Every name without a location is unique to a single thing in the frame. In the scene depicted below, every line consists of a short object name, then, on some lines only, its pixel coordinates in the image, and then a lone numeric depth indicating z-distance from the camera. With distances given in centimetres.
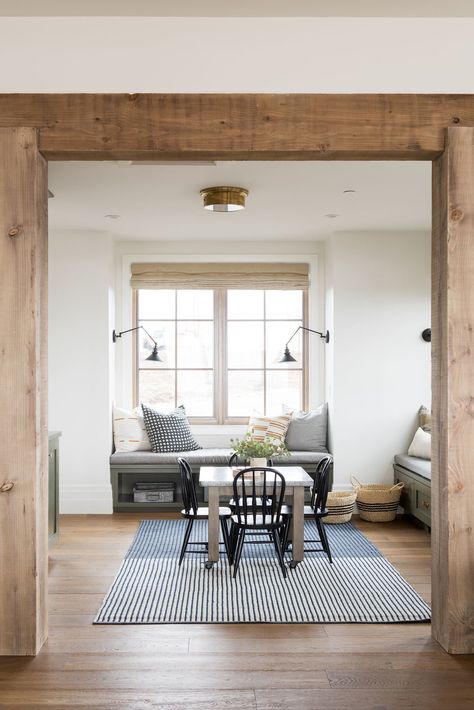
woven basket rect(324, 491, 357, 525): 664
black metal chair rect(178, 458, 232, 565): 518
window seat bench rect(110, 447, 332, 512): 707
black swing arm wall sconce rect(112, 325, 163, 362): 760
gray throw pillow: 734
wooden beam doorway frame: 351
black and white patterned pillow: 726
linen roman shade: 771
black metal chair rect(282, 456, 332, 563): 518
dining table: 505
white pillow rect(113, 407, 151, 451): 733
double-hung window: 787
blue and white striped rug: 415
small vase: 537
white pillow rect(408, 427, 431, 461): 677
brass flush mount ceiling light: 549
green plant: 539
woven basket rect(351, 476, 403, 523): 670
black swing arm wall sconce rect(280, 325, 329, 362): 767
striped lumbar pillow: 736
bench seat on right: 622
